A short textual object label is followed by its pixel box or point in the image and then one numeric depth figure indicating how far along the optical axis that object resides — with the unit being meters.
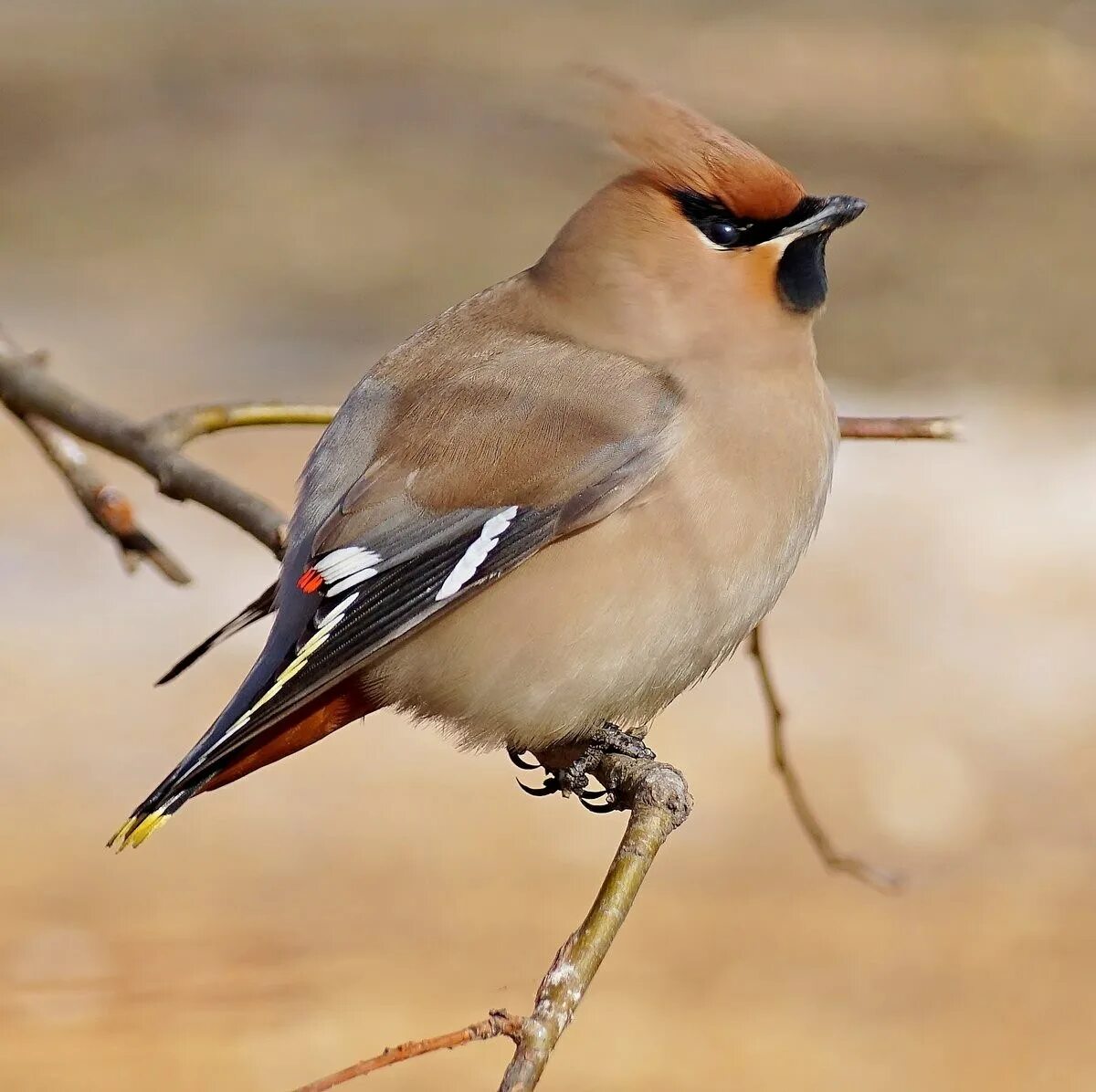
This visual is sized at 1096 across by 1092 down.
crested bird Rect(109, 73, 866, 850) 5.83
